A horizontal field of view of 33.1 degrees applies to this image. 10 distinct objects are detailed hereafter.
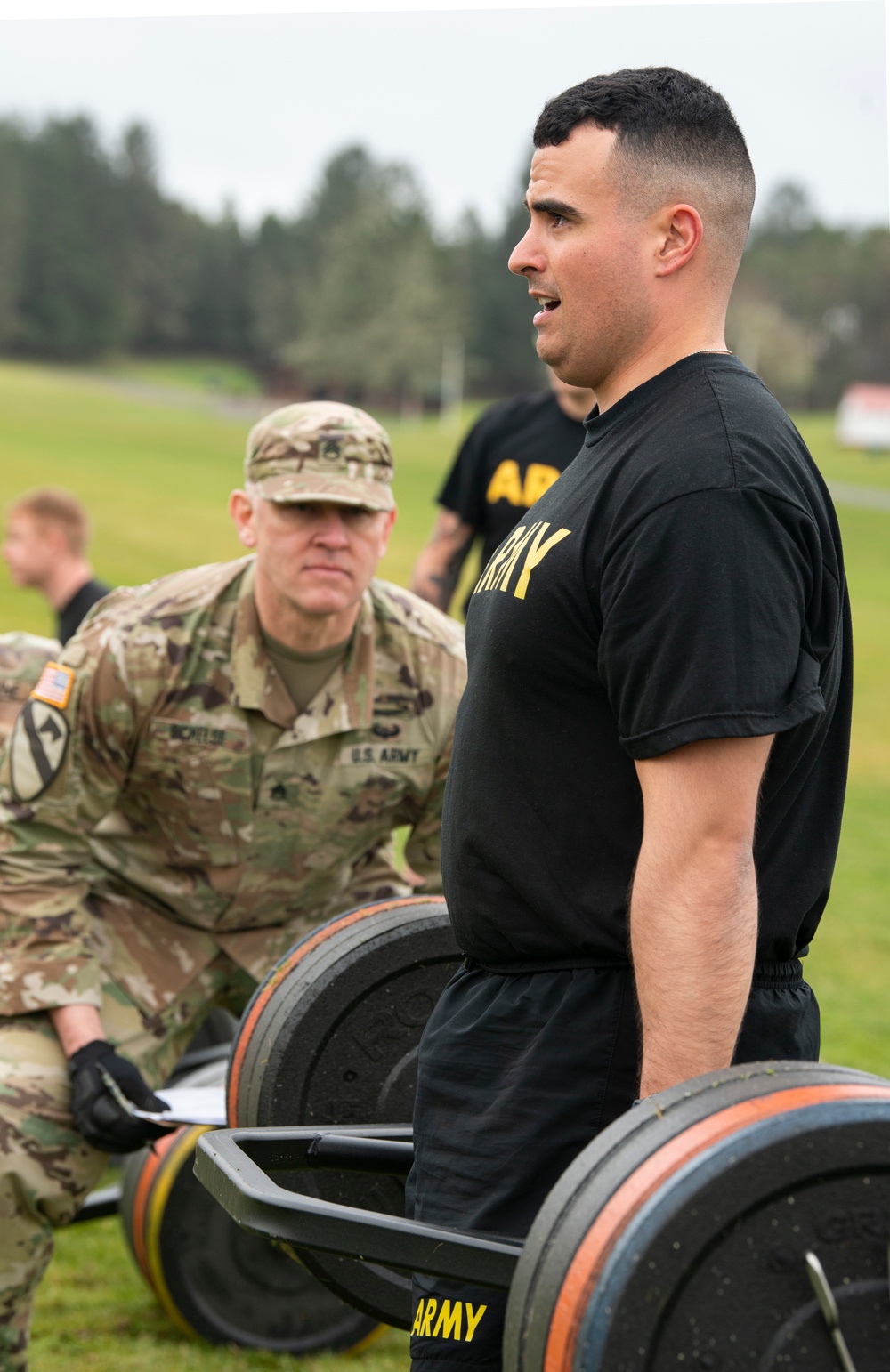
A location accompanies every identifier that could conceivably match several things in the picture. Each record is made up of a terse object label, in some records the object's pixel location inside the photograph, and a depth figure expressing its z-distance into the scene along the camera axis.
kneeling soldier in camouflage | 3.43
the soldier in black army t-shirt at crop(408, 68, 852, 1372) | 1.85
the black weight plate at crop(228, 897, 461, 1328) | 2.95
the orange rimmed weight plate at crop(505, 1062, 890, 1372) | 1.63
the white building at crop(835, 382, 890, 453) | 62.25
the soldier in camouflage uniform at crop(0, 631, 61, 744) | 5.06
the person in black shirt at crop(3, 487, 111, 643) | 8.23
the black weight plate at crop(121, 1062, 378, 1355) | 4.00
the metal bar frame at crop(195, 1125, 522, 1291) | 2.01
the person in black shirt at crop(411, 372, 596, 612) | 5.52
